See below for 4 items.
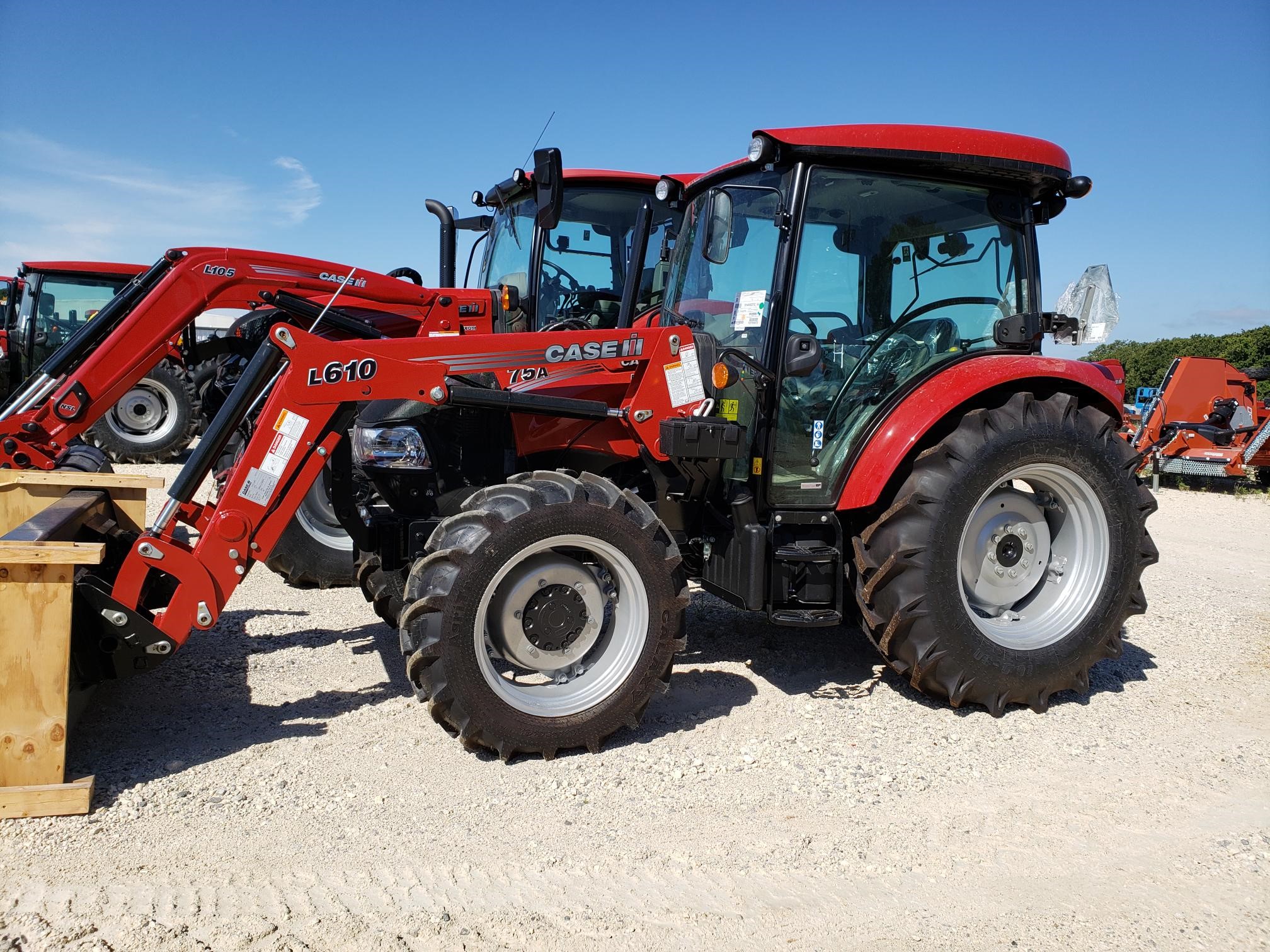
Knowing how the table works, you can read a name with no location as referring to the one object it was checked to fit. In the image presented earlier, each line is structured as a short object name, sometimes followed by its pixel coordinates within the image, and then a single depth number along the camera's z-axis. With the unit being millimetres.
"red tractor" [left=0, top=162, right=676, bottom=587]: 4711
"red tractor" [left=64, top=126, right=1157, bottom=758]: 3549
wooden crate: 2988
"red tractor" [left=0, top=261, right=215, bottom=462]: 11188
